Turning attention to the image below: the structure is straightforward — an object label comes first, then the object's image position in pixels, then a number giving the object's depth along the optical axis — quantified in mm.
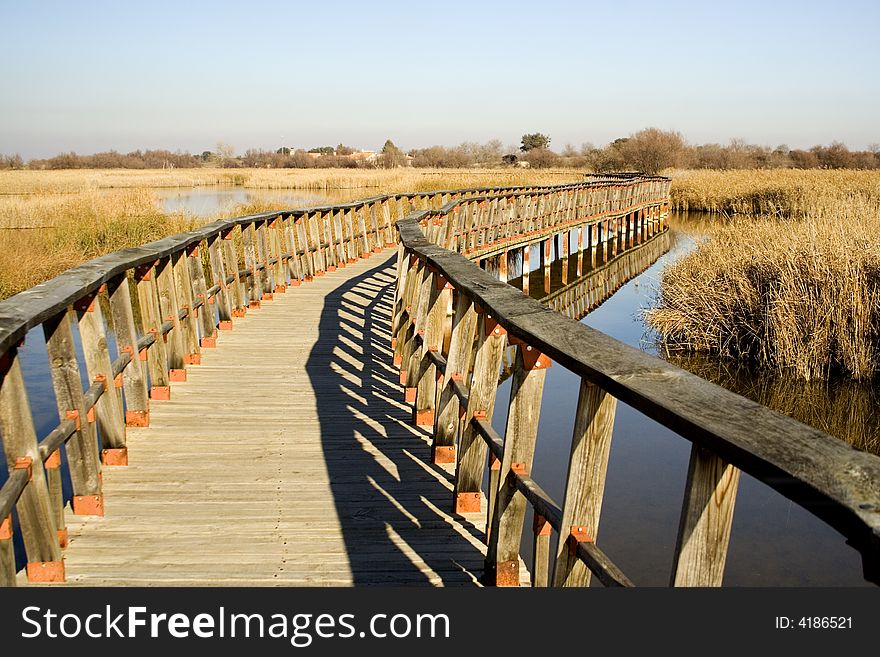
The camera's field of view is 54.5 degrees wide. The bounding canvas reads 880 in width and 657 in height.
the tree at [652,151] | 73375
